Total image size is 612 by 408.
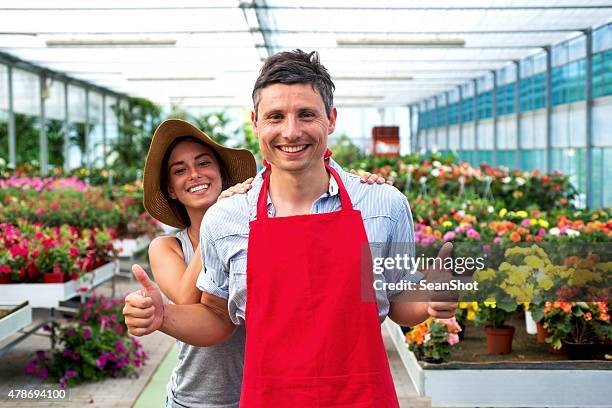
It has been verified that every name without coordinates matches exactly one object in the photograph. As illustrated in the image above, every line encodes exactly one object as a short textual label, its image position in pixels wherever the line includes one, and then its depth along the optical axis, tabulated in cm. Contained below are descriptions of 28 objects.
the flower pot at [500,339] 416
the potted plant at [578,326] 393
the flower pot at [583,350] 391
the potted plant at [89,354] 550
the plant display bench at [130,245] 909
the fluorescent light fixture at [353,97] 2516
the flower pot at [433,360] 390
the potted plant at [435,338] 392
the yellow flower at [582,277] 393
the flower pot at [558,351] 405
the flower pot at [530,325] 452
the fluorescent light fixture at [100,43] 1283
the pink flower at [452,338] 397
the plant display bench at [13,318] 404
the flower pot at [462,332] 451
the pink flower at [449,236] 559
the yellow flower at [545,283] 396
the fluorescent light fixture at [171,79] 1836
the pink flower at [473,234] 554
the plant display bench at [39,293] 507
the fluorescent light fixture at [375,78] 1789
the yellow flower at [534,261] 384
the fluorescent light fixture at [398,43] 1257
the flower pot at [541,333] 424
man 164
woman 209
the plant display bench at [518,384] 358
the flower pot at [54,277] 520
